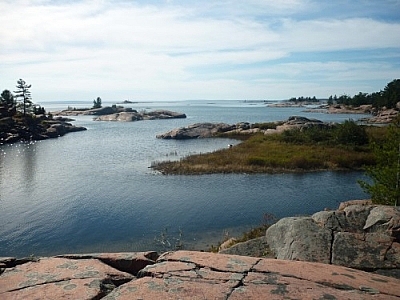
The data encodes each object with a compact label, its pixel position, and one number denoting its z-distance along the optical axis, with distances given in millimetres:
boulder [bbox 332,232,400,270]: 8766
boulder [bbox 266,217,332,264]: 9487
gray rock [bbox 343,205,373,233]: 11219
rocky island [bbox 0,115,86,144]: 81650
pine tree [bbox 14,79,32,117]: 103688
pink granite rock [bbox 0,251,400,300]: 5508
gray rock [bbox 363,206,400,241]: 10461
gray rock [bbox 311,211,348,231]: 11078
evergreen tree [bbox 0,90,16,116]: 98144
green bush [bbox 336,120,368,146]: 53406
